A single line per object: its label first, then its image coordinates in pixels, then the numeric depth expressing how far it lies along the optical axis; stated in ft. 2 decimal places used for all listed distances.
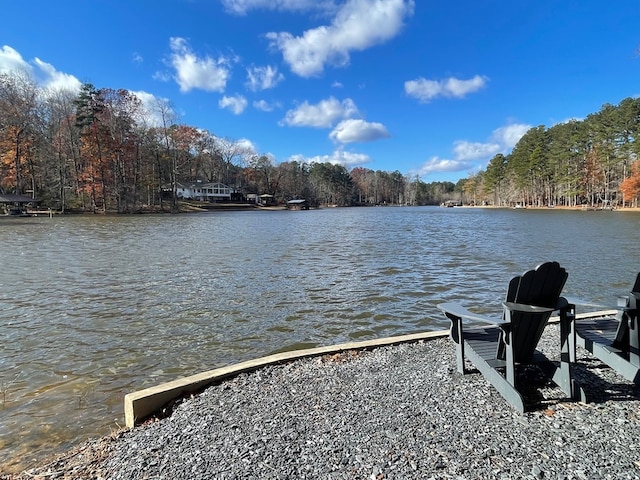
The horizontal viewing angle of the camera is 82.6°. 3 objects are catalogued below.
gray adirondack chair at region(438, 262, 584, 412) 9.48
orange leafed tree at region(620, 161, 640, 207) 162.73
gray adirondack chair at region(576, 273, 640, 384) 10.17
